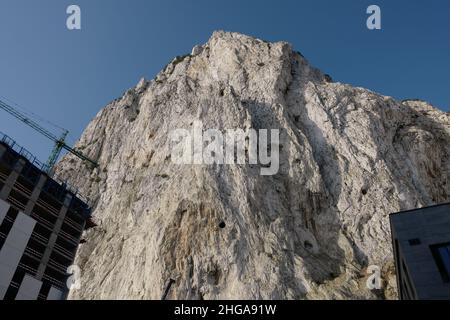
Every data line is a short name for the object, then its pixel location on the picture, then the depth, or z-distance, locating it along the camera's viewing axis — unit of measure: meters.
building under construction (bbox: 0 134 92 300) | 46.50
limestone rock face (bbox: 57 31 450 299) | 49.53
